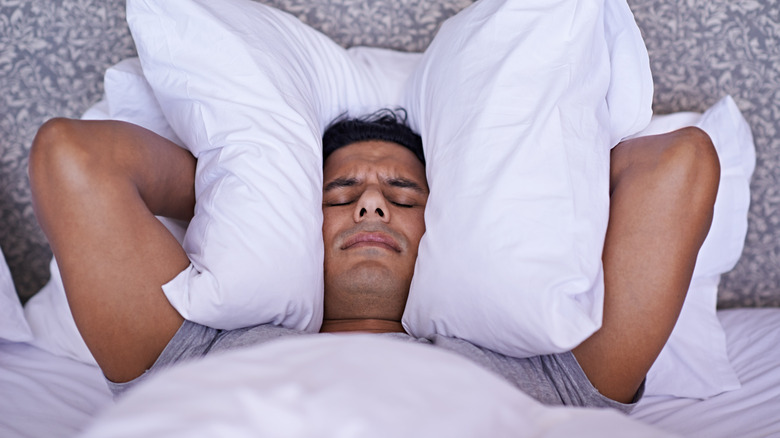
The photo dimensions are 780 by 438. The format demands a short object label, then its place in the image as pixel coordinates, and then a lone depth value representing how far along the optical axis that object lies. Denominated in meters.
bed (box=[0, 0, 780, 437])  1.17
